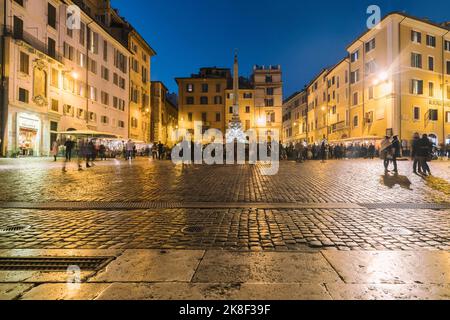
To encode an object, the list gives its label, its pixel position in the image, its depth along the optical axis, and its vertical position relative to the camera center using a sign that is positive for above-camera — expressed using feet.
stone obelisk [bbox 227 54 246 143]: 128.67 +13.70
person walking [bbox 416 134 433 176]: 47.26 +2.05
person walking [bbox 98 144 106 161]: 108.17 +3.91
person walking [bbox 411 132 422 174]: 47.96 +2.38
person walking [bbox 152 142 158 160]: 119.85 +4.51
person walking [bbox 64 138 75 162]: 70.85 +3.84
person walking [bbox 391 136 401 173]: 49.24 +2.80
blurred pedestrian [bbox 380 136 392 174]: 50.52 +2.47
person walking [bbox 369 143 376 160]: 120.67 +4.79
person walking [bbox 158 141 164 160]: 115.91 +4.43
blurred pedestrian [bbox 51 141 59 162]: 85.72 +3.64
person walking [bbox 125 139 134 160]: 89.25 +4.36
